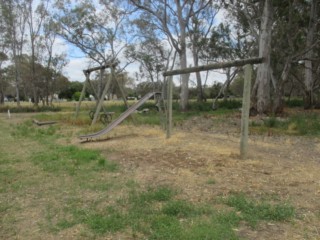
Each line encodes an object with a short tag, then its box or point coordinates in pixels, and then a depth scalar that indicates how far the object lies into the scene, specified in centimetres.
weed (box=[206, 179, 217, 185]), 366
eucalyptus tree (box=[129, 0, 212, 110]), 1706
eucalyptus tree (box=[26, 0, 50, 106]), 2287
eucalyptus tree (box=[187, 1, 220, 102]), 2296
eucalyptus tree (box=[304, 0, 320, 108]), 1636
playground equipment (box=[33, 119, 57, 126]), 1129
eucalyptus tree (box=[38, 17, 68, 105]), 2349
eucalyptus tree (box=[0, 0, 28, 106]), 2172
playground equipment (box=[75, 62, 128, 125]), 880
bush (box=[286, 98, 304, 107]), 2037
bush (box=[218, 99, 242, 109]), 1883
